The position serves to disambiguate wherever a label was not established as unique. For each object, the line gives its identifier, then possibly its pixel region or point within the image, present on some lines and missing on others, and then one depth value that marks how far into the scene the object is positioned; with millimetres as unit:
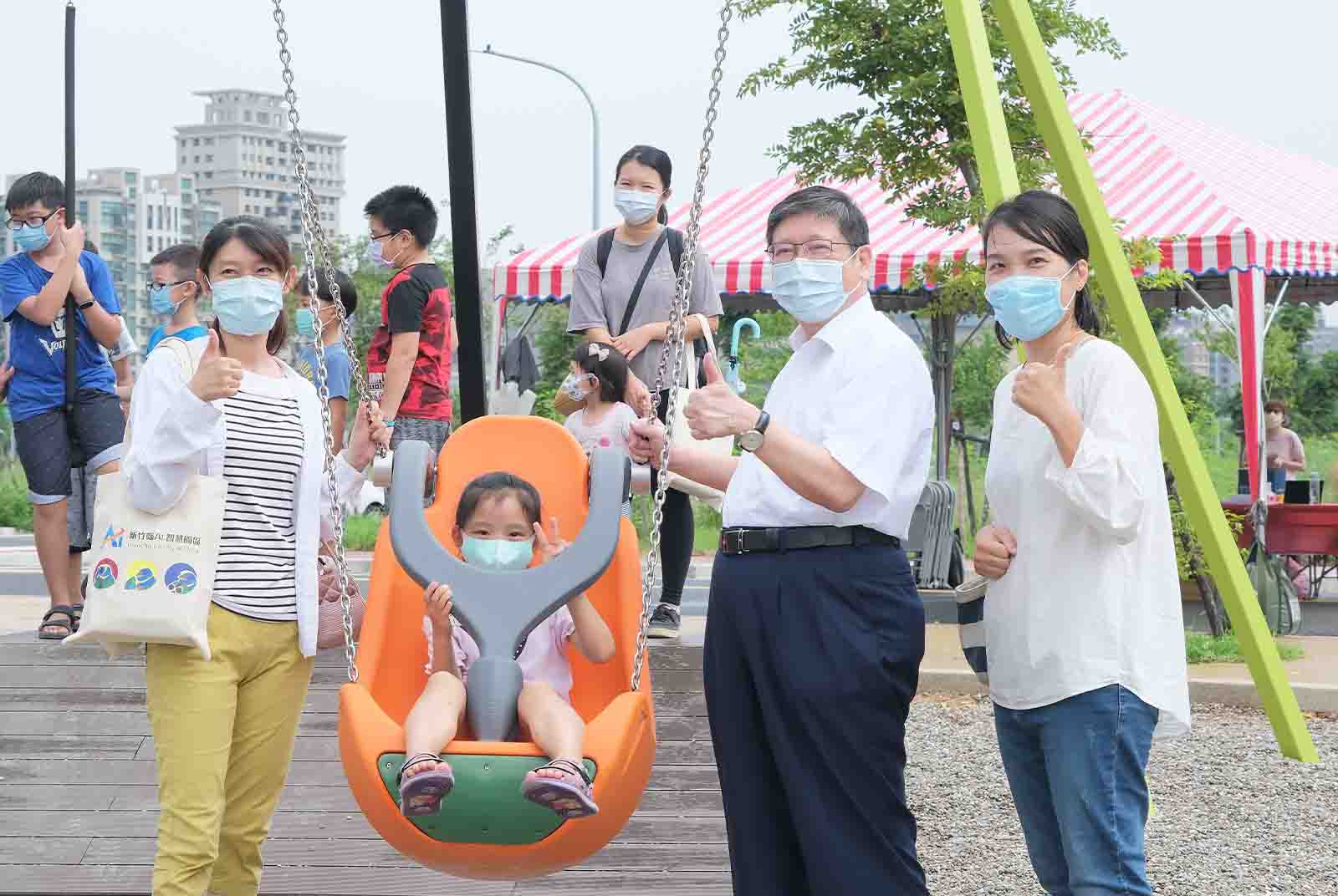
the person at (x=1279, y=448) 13852
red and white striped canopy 11891
